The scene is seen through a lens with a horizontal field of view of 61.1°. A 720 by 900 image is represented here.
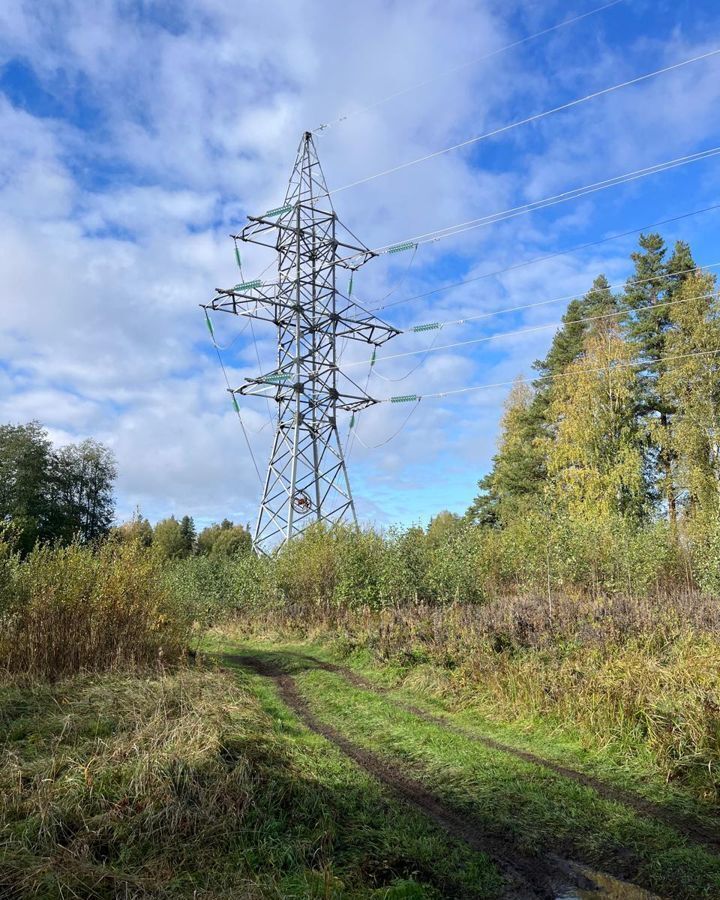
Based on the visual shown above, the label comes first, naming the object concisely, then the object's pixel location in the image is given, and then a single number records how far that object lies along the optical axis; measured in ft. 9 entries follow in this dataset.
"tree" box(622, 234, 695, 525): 84.02
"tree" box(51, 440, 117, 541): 163.63
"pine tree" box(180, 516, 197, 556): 226.09
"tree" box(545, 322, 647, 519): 79.97
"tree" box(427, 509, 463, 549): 53.93
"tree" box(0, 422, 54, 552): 141.59
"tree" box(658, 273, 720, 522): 76.13
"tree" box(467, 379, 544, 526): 107.76
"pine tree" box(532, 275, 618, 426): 109.40
